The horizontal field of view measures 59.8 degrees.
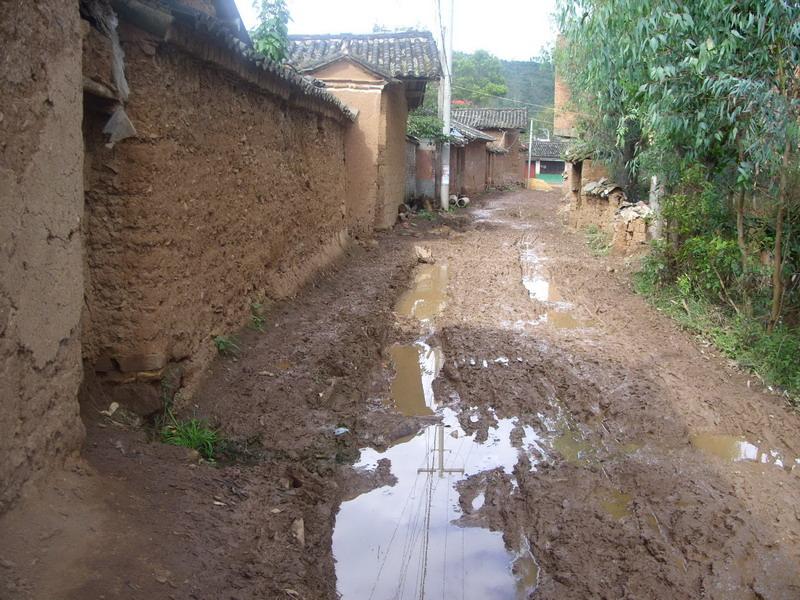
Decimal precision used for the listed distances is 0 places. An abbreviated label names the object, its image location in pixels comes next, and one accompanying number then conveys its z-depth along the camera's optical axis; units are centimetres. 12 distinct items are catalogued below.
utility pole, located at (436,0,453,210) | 2127
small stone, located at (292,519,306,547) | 378
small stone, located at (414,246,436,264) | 1352
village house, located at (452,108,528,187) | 4438
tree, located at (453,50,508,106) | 5741
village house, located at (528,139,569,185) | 5162
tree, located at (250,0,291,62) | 1088
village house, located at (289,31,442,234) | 1484
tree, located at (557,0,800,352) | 611
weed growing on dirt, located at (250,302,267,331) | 720
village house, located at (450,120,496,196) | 3122
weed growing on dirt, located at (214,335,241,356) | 620
